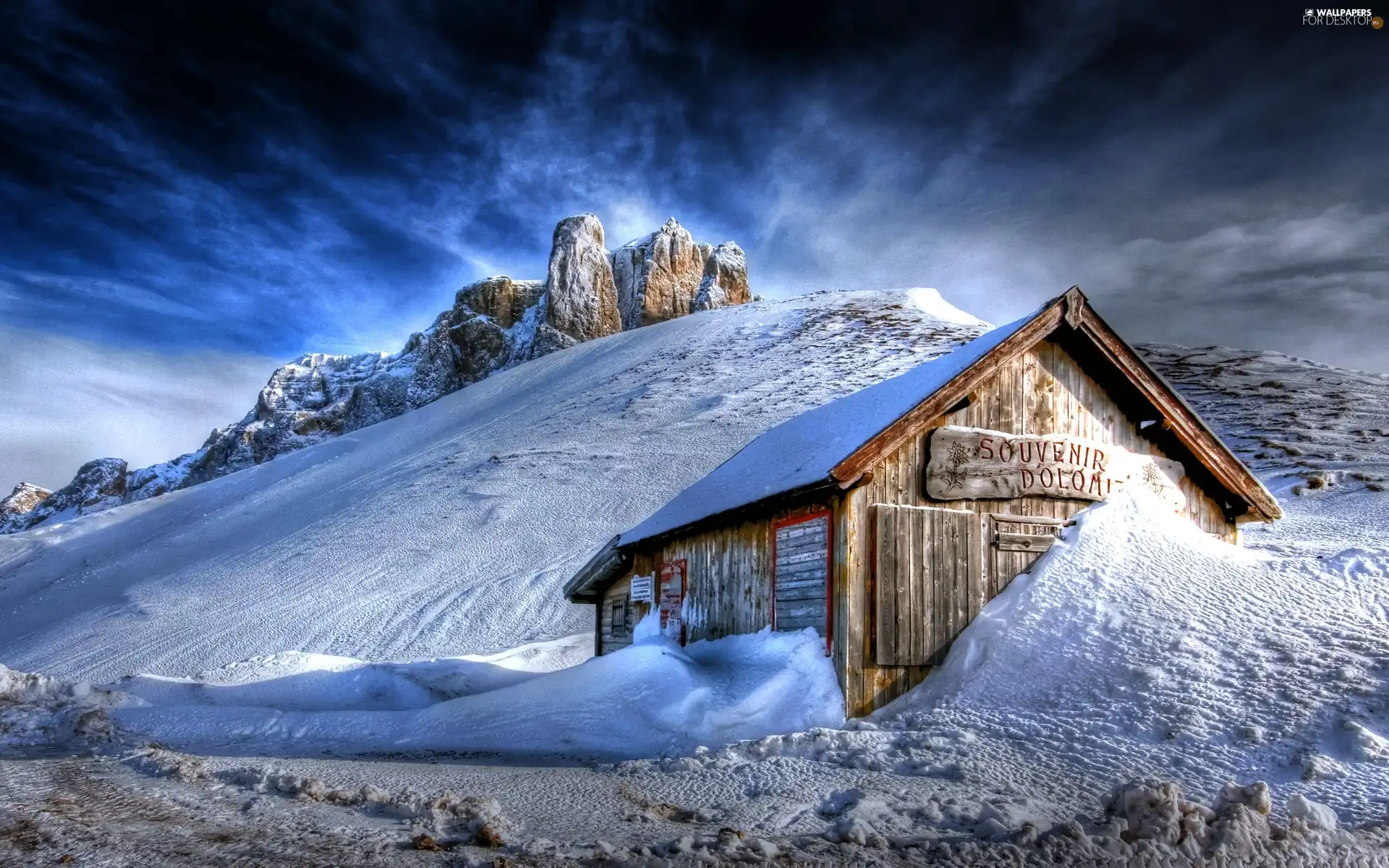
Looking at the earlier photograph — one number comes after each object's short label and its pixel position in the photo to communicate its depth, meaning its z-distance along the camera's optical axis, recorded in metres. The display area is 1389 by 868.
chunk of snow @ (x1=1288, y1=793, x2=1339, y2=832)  5.25
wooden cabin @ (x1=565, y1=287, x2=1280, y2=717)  9.74
